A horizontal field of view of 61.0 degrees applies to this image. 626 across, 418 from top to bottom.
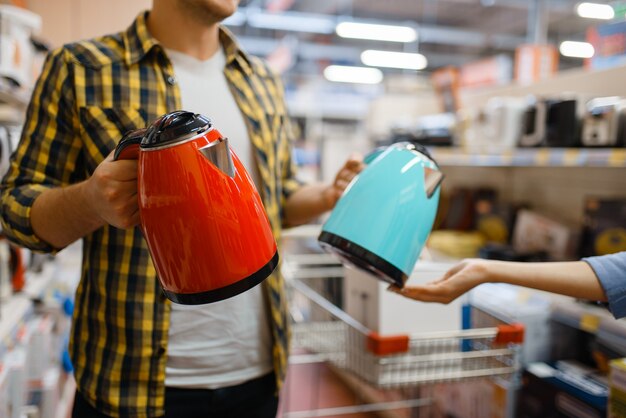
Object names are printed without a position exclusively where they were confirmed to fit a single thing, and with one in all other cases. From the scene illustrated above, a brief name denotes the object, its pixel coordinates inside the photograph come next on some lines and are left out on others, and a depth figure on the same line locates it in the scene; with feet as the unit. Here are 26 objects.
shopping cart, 4.63
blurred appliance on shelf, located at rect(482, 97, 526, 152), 7.64
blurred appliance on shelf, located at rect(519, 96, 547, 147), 6.93
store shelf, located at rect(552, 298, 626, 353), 5.40
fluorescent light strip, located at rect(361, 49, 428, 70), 28.35
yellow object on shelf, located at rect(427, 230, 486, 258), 8.93
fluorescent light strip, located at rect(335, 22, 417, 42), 22.68
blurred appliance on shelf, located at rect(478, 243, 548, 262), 7.65
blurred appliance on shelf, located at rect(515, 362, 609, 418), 5.48
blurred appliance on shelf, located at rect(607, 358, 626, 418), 4.58
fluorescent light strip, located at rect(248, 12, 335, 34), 28.25
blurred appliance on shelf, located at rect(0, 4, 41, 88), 5.47
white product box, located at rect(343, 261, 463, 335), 4.82
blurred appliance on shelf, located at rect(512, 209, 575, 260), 7.73
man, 3.18
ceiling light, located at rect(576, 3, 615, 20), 21.15
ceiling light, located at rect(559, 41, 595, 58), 33.83
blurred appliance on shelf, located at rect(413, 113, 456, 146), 9.29
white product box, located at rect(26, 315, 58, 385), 5.18
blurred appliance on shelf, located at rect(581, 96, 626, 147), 5.84
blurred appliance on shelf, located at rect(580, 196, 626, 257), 6.66
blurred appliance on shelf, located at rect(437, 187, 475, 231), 10.18
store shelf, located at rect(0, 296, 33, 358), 4.61
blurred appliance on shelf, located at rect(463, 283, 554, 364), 6.42
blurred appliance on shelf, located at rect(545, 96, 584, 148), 6.47
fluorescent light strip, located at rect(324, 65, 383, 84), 33.68
